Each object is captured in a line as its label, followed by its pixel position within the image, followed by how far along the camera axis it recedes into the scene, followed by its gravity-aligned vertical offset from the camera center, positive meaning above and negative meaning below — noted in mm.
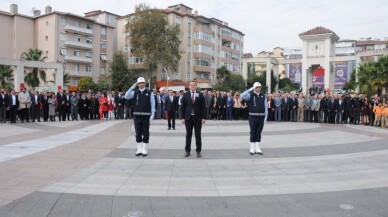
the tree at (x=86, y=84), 59688 +1751
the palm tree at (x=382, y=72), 31453 +2150
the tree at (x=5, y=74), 53481 +2885
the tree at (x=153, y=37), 58562 +9209
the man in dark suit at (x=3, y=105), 20638 -596
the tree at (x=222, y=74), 71812 +4224
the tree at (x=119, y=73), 62875 +3742
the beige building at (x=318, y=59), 41406 +4462
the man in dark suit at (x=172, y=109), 18209 -653
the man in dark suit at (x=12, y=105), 20672 -592
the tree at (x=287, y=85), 77838 +2506
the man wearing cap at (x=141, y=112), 10569 -472
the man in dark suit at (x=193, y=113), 10609 -488
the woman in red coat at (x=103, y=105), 24641 -654
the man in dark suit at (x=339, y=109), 23484 -753
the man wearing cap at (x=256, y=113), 11203 -500
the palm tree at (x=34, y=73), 57219 +3332
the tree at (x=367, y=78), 32062 +1664
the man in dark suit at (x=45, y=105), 22516 -631
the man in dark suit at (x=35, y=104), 21953 -594
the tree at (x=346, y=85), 52756 +2107
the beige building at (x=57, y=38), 65562 +10295
